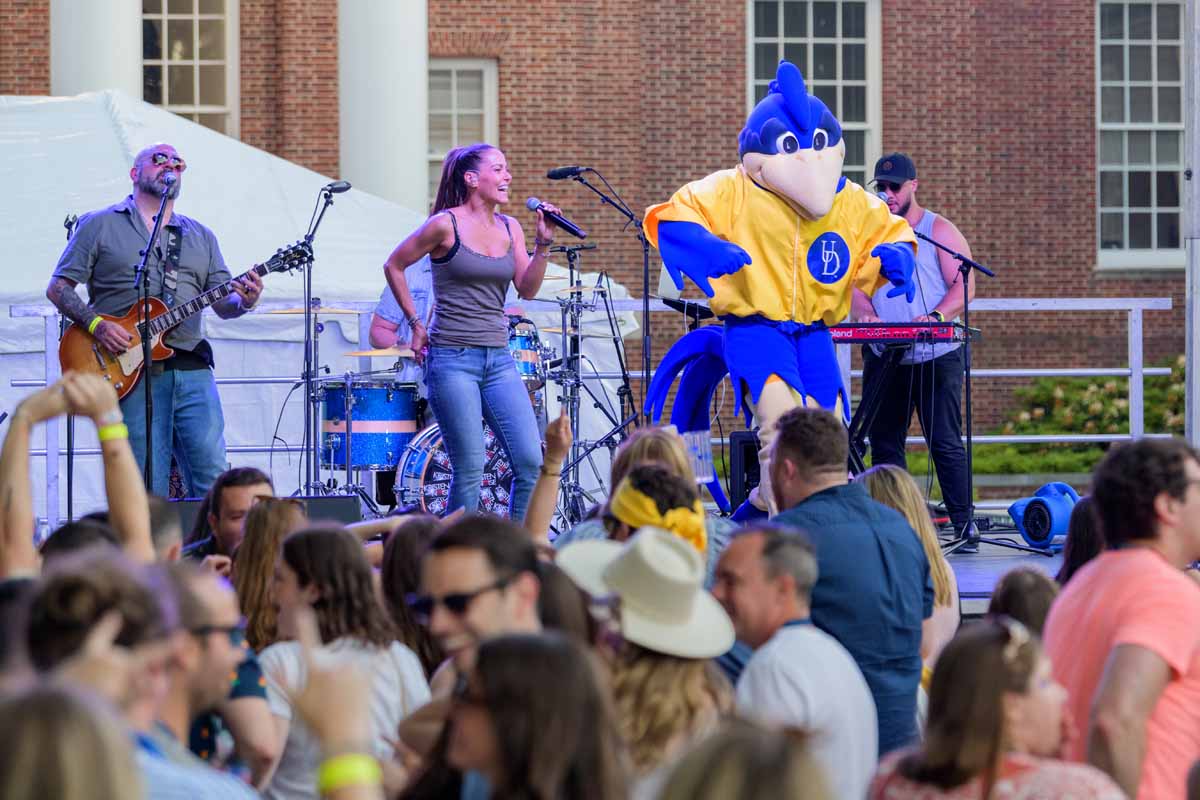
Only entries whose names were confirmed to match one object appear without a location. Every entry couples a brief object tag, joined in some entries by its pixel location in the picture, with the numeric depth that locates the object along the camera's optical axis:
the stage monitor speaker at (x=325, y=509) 11.03
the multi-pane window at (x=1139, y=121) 32.22
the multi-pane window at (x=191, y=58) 31.03
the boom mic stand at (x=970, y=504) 14.56
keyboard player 15.32
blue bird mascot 13.12
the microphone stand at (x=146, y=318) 11.96
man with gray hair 5.48
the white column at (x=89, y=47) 27.23
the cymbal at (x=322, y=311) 18.45
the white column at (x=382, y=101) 28.09
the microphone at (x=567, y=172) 14.45
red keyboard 13.94
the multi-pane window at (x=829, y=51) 31.80
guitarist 12.63
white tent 19.95
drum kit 17.67
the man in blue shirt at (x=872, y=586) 7.31
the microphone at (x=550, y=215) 12.50
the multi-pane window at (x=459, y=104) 31.31
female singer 12.10
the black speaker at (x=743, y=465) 13.82
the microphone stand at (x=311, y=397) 15.86
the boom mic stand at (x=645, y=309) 14.17
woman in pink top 4.48
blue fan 14.73
